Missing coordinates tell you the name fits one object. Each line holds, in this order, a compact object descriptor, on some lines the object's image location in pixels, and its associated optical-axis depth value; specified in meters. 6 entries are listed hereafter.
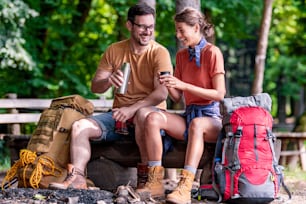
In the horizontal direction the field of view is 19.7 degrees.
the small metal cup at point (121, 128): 7.44
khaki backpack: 7.20
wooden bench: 7.52
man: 7.14
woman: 6.83
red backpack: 6.59
